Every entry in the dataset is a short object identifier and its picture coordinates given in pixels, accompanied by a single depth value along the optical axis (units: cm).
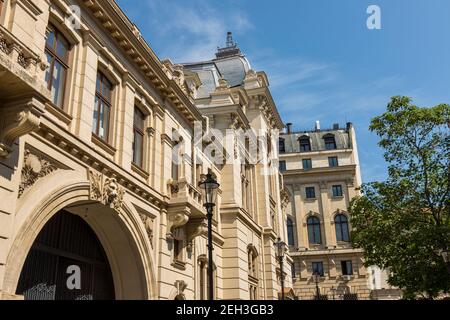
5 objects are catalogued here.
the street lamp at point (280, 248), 2586
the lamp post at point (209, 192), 1329
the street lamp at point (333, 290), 5552
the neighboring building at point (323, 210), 5684
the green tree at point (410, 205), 2284
